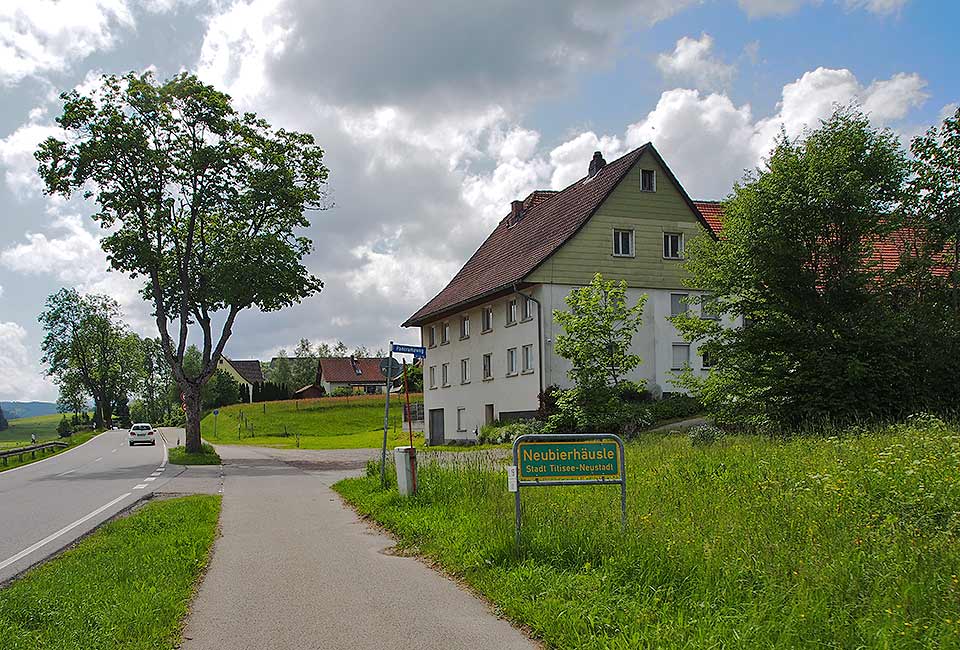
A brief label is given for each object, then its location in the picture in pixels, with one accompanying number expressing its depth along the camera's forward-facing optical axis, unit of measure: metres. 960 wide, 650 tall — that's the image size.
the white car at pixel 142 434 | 58.69
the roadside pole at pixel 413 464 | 13.73
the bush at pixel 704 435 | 19.95
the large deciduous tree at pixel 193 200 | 31.33
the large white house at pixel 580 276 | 36.97
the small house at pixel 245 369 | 167.12
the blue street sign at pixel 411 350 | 16.31
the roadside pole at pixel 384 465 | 16.41
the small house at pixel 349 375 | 132.44
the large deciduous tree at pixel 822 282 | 23.45
